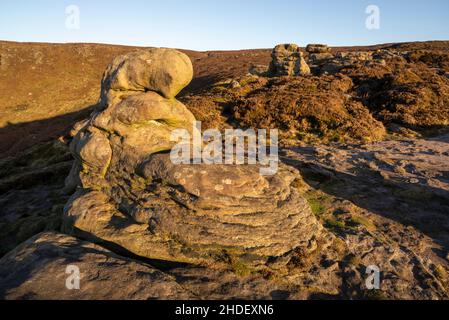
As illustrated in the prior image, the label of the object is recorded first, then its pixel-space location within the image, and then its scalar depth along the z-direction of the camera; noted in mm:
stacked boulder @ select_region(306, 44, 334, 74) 46428
